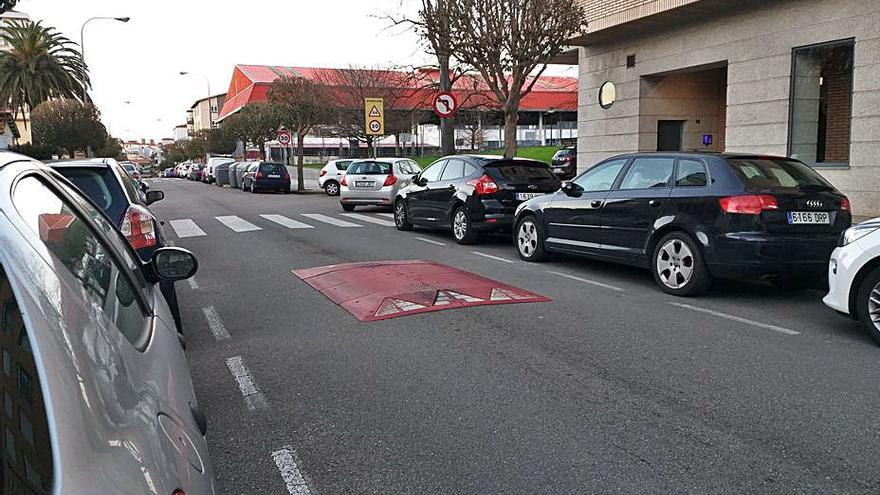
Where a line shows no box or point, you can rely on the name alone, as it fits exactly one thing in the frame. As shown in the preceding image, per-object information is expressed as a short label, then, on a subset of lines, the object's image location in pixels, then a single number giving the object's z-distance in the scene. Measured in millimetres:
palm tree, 43594
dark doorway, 20125
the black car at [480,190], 12555
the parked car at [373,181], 20922
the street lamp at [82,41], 42562
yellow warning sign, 25812
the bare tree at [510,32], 16109
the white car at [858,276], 6000
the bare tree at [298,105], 35312
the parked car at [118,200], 6512
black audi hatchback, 7590
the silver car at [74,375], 1309
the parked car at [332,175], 30594
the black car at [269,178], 33656
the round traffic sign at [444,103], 18031
